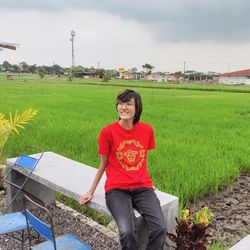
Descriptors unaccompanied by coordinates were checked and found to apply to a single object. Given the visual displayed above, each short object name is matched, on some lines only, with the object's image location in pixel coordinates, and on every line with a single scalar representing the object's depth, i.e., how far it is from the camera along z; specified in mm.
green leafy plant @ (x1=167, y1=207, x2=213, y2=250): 2213
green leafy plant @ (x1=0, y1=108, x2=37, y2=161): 3758
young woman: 2387
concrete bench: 2457
